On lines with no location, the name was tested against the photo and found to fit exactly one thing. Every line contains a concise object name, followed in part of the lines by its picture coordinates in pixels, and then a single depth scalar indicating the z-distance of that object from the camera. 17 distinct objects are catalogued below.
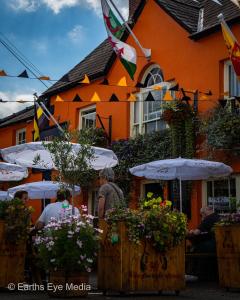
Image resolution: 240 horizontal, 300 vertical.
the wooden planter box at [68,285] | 7.10
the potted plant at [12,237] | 7.95
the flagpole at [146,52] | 15.39
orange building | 13.45
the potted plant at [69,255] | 7.11
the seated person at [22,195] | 9.39
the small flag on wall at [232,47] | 10.66
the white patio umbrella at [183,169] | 10.97
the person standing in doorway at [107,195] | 8.76
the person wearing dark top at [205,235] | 9.85
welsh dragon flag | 13.53
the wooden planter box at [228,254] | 8.09
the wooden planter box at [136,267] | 7.32
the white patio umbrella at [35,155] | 10.23
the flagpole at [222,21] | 10.89
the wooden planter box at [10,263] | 7.92
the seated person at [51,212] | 8.69
